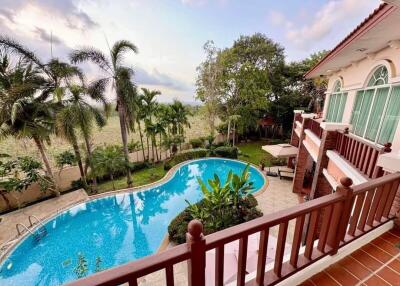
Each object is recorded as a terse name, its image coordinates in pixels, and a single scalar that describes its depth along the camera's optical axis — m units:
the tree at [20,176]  10.52
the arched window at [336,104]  8.82
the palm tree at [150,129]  16.50
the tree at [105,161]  12.64
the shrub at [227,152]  19.27
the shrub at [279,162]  17.22
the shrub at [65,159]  12.63
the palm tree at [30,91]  9.59
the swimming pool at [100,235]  7.42
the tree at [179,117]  18.78
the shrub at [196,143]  21.80
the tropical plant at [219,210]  7.87
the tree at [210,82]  19.60
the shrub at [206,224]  7.86
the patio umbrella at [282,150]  13.94
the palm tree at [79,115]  10.66
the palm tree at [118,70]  11.56
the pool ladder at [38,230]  8.84
